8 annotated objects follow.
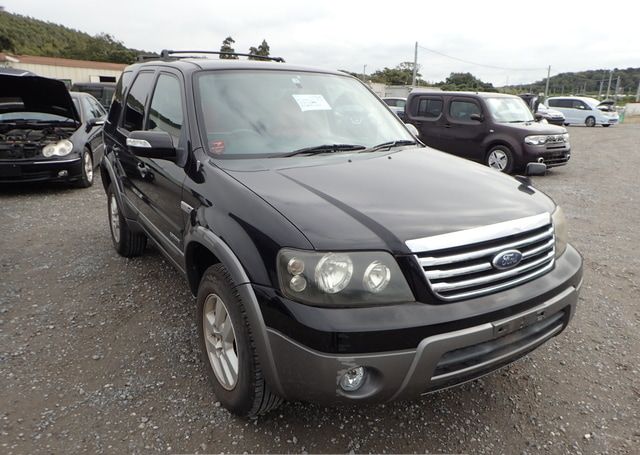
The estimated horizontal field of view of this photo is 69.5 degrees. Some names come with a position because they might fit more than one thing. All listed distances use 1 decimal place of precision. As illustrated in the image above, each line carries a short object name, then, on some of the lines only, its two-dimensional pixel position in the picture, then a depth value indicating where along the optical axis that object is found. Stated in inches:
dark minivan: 369.7
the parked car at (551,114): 807.7
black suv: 70.5
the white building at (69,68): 1315.2
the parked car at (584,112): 991.0
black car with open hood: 263.3
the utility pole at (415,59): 1762.3
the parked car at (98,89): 632.4
